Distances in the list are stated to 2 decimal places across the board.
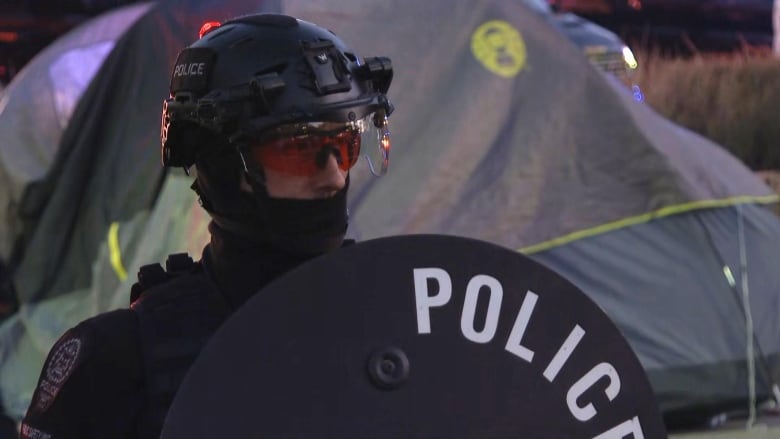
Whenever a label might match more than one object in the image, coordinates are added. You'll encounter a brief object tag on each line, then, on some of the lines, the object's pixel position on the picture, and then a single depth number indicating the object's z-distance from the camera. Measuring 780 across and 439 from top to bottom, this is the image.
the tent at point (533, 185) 10.14
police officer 3.34
